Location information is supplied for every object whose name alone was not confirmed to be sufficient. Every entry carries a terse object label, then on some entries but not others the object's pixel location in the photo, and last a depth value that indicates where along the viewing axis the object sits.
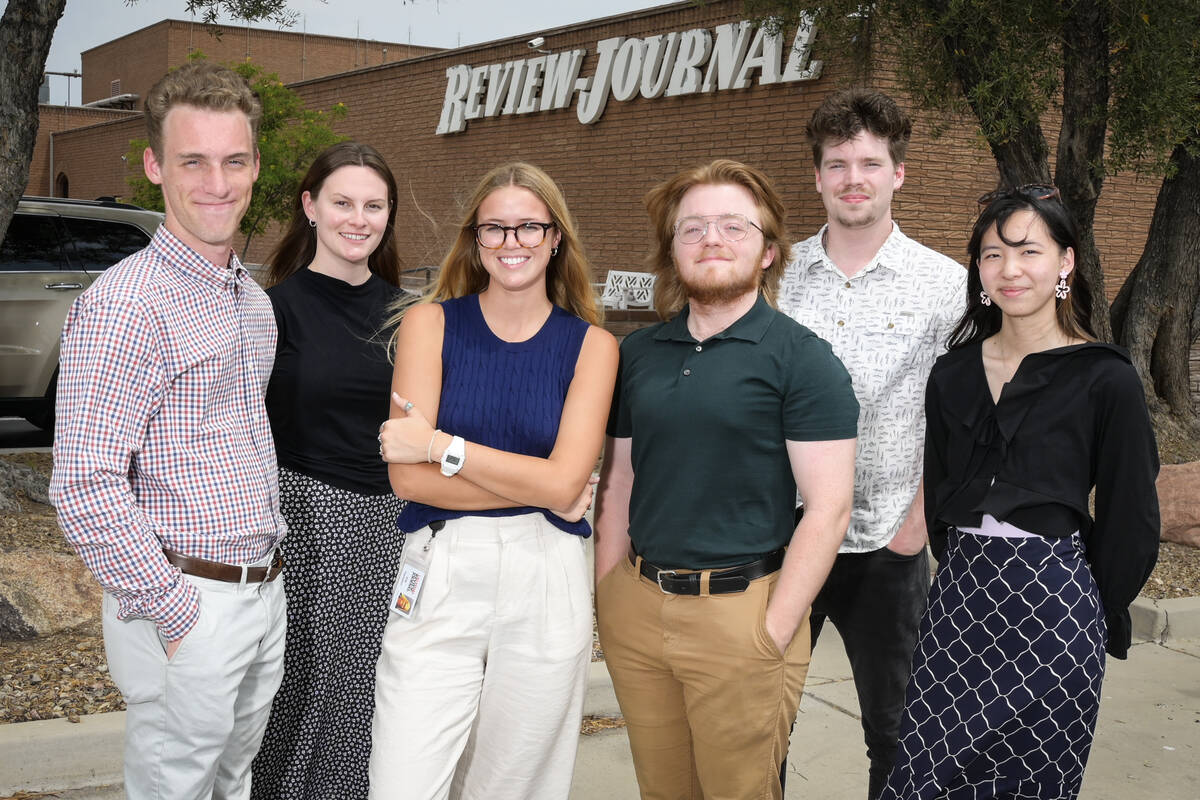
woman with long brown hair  3.04
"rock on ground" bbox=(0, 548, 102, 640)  4.95
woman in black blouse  2.54
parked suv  8.85
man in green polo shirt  2.66
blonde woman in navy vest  2.64
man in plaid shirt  2.27
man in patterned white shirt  3.17
